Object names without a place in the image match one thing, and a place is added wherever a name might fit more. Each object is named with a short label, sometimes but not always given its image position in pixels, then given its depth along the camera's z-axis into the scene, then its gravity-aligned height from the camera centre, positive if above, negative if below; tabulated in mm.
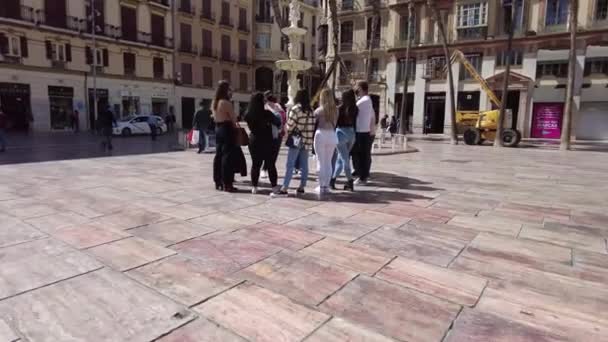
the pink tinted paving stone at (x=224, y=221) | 4430 -1108
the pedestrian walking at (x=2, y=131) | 12961 -383
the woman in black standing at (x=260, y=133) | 5801 -125
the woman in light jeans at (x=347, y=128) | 6656 -33
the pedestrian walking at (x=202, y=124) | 12984 -25
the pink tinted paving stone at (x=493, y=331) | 2348 -1206
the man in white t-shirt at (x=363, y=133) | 7016 -116
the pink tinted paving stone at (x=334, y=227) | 4219 -1112
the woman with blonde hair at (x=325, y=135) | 5875 -137
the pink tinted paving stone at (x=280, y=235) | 3898 -1123
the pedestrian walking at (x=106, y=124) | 14258 -93
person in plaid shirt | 5949 -73
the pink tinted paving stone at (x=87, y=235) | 3825 -1134
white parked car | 24688 -255
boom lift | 19375 +34
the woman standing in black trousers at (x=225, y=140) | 6129 -247
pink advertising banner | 25828 +648
